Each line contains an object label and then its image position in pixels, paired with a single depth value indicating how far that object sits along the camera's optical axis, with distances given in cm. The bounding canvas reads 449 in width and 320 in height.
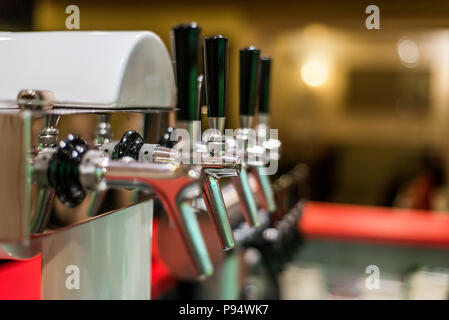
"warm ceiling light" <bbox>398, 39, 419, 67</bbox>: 576
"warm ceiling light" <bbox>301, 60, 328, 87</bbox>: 607
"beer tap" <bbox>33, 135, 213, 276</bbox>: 51
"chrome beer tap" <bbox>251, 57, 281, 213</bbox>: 84
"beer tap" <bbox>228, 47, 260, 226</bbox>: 74
